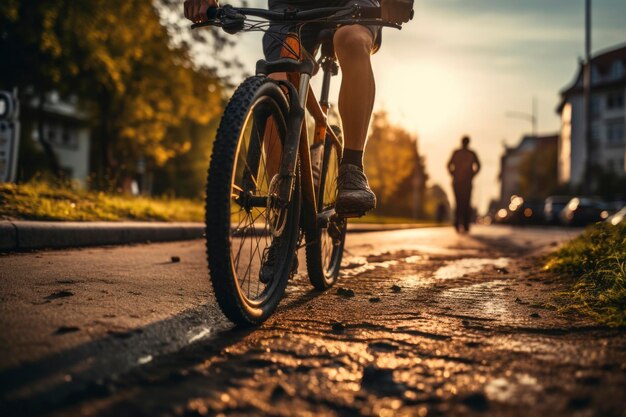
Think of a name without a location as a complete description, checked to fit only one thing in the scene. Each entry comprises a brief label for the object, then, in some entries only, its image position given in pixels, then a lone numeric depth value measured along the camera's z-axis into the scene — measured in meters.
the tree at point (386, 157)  40.41
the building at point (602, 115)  54.88
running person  13.02
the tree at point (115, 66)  15.77
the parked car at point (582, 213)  23.22
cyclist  2.99
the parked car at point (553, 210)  26.78
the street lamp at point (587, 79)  27.27
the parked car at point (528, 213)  28.88
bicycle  2.09
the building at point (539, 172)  67.25
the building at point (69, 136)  40.72
